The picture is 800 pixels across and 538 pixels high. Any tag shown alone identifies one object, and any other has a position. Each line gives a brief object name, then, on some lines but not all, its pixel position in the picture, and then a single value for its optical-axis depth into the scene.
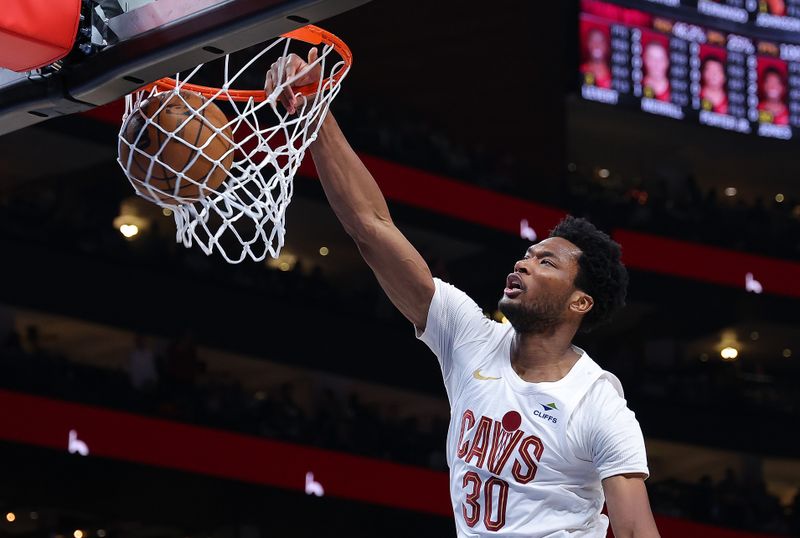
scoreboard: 15.52
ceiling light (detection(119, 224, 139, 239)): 17.14
